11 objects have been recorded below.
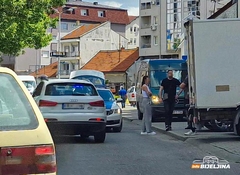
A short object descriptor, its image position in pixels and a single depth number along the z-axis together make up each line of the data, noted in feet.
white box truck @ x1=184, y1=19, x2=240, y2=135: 46.93
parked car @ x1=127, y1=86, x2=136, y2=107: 155.75
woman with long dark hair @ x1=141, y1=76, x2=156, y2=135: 58.75
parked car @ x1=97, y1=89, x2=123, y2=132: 61.11
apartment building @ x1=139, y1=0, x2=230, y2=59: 239.75
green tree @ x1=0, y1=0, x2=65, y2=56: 83.61
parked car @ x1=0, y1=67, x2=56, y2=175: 16.58
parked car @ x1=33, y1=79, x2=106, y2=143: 46.91
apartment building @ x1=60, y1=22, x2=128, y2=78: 302.66
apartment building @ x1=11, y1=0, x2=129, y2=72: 368.68
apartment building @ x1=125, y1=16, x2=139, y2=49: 368.58
